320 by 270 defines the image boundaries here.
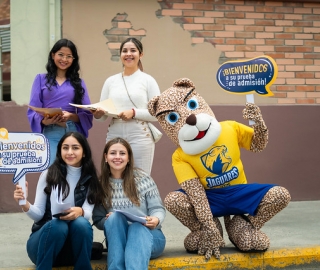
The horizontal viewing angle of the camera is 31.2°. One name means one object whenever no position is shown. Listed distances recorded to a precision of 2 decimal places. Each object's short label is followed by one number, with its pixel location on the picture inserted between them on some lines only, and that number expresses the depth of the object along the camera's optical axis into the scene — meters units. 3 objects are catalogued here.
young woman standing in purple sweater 4.49
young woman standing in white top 4.62
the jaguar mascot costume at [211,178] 4.14
